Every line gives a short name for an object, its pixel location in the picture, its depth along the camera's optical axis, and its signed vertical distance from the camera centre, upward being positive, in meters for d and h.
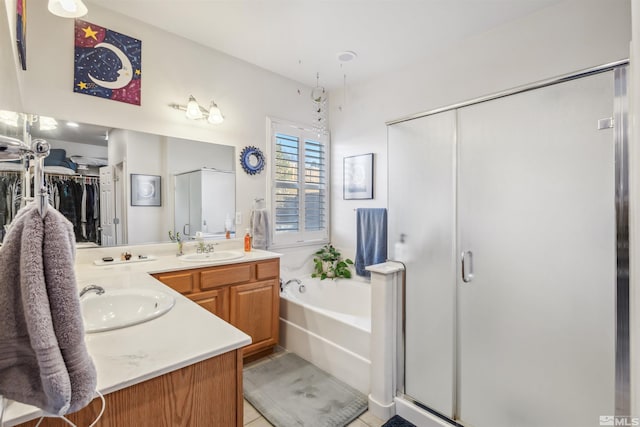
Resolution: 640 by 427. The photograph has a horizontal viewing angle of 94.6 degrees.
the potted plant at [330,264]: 3.42 -0.63
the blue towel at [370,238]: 3.07 -0.28
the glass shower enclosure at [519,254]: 1.21 -0.21
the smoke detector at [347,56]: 2.78 +1.50
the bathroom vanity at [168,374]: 0.71 -0.42
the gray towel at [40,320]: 0.46 -0.17
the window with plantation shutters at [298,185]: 3.29 +0.31
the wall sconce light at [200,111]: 2.55 +0.90
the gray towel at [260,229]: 2.96 -0.18
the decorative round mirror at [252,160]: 2.99 +0.53
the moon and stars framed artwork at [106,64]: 2.14 +1.12
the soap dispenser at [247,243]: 2.82 -0.30
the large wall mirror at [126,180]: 2.05 +0.25
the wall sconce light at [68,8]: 1.39 +0.97
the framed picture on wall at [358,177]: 3.30 +0.40
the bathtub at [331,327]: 2.11 -0.98
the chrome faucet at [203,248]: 2.63 -0.33
